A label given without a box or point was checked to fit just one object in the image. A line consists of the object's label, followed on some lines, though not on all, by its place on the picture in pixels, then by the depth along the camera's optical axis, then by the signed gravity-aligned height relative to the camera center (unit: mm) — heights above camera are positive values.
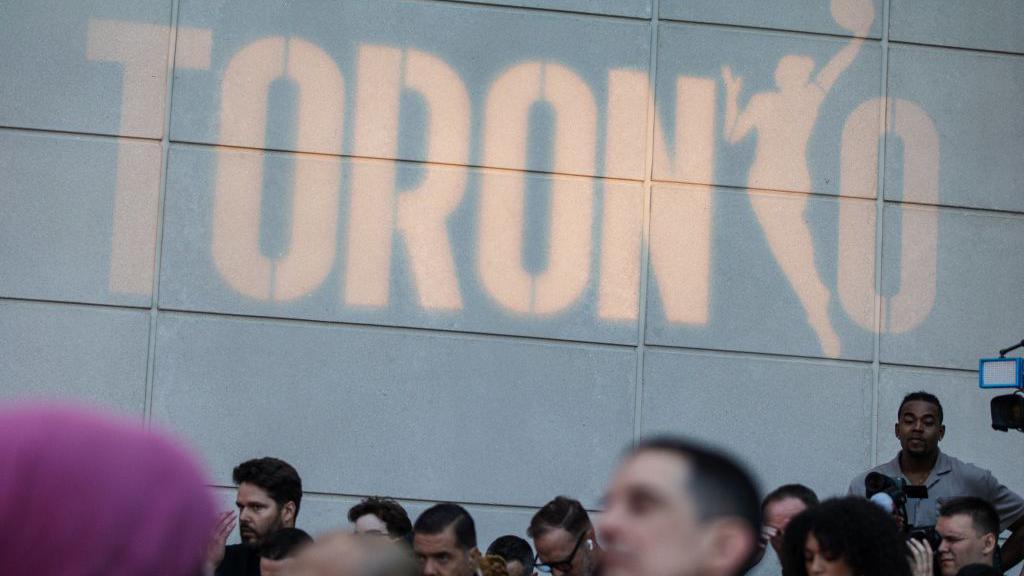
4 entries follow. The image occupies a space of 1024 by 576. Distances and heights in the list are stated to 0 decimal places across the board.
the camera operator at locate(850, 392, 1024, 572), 7211 -502
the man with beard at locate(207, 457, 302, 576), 6875 -786
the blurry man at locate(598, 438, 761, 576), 2443 -275
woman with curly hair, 4078 -509
